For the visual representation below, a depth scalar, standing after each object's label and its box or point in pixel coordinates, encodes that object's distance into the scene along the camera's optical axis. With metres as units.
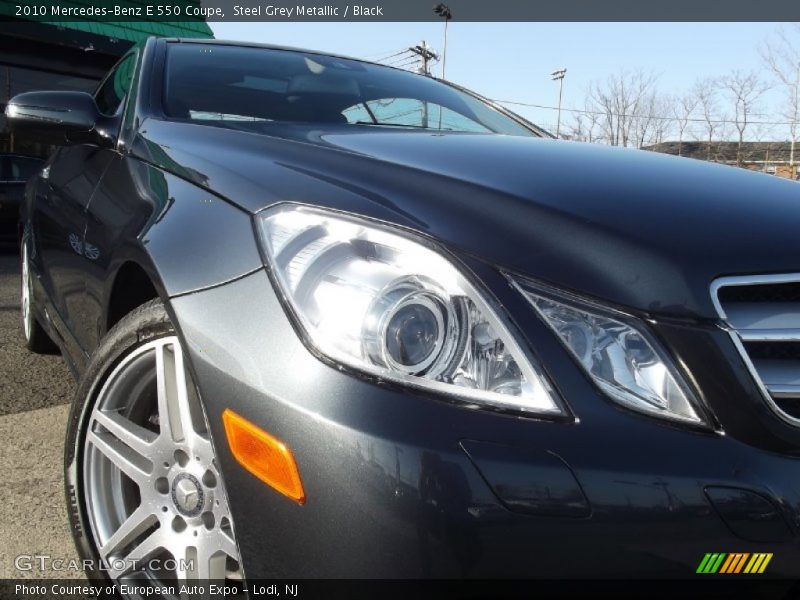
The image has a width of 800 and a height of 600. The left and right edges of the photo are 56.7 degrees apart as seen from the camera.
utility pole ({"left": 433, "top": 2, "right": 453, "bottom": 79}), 34.69
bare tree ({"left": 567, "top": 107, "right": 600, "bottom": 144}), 34.89
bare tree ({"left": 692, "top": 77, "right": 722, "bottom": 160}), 31.11
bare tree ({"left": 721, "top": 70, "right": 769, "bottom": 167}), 29.00
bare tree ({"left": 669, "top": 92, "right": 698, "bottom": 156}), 31.97
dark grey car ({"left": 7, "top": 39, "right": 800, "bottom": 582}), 1.03
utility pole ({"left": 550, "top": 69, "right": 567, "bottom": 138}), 45.27
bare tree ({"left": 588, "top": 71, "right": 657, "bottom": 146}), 32.34
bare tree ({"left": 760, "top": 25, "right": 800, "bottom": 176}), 24.81
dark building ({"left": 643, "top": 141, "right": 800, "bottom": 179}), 30.47
